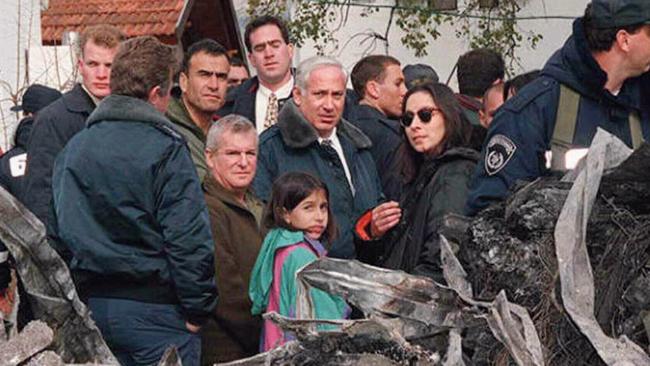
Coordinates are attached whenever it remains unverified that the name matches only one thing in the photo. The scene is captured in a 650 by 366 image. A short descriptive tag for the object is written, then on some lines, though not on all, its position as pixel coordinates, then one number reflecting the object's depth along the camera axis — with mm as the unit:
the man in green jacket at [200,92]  13008
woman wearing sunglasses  10734
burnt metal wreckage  6230
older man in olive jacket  10875
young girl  10367
